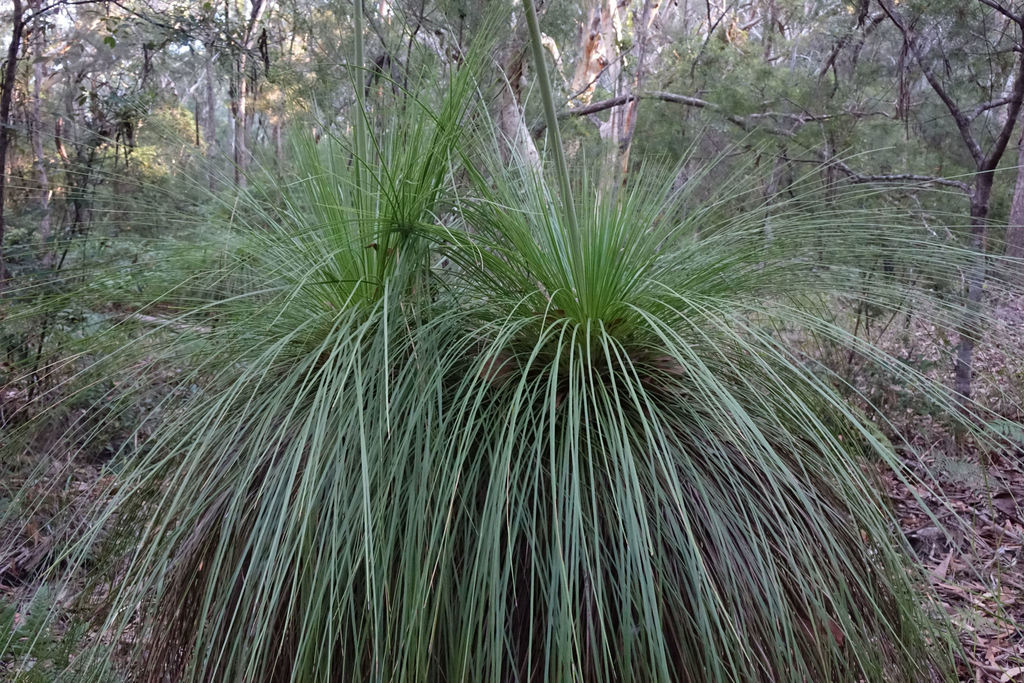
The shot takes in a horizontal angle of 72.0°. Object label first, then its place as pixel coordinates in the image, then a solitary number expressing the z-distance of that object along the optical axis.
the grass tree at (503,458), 0.90
